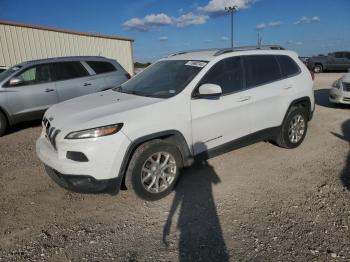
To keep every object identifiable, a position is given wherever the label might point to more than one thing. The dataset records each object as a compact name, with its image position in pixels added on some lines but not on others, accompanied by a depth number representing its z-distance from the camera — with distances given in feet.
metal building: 45.96
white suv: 10.97
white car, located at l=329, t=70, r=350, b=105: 27.93
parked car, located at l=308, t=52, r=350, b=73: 73.97
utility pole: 115.74
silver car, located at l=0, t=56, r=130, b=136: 23.53
